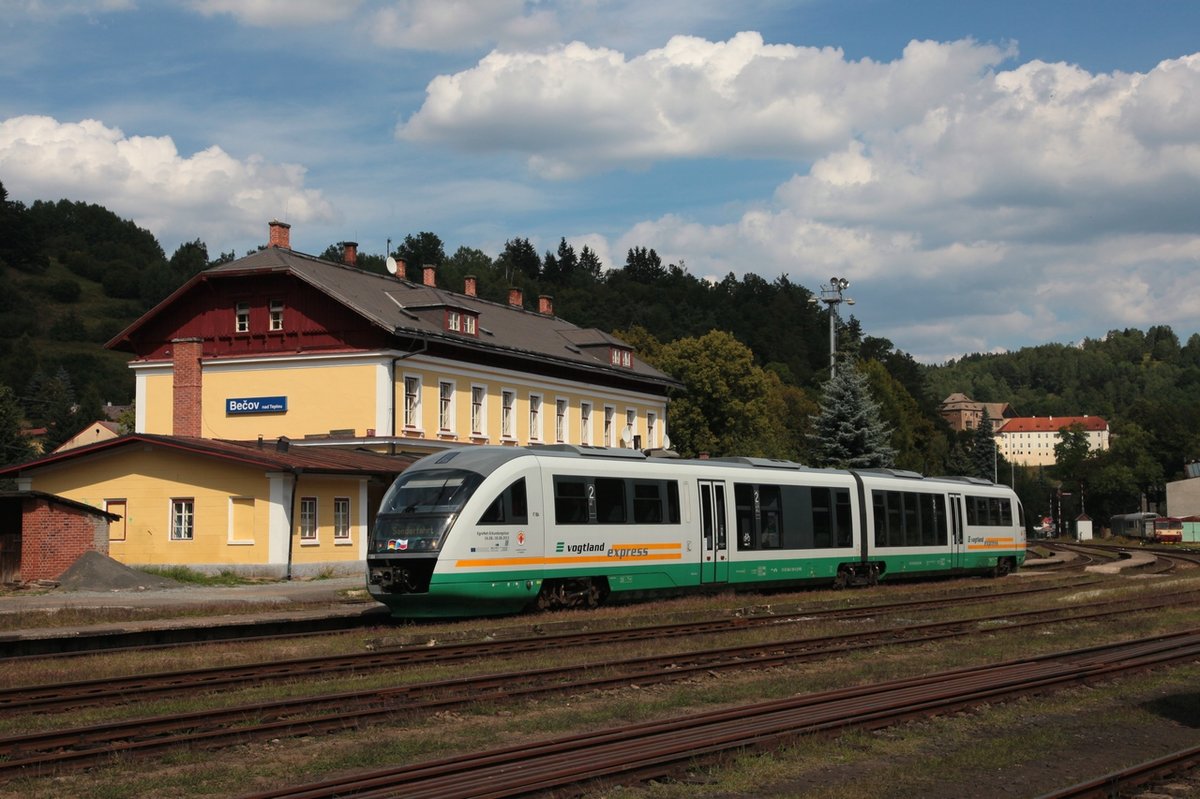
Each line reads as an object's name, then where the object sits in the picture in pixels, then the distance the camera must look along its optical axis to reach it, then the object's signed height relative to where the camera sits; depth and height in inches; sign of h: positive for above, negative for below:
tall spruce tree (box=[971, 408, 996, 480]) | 4212.6 +245.0
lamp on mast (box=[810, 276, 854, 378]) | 2055.5 +356.2
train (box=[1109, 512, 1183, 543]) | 3344.0 -18.7
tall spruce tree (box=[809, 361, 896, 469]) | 2070.6 +155.5
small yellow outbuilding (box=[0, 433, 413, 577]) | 1376.7 +44.4
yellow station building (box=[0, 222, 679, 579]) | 1397.6 +184.4
